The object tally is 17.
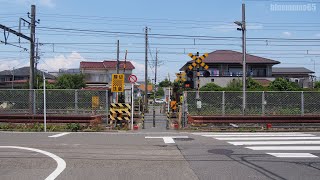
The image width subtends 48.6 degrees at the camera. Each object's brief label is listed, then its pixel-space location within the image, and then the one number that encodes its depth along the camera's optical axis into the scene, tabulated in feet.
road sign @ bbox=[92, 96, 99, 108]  72.64
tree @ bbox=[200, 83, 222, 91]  145.74
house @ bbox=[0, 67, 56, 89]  255.50
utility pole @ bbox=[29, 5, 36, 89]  90.19
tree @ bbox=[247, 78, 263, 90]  150.98
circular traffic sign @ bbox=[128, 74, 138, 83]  61.57
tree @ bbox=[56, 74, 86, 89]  198.62
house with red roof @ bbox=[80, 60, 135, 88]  253.85
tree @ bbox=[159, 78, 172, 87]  359.99
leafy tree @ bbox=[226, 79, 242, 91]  157.97
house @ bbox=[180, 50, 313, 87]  180.55
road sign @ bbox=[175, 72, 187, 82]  91.53
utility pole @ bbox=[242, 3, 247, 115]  77.30
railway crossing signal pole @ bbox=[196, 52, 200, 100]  66.99
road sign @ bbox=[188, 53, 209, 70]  66.80
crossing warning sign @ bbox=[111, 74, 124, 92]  62.13
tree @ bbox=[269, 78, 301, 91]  144.41
